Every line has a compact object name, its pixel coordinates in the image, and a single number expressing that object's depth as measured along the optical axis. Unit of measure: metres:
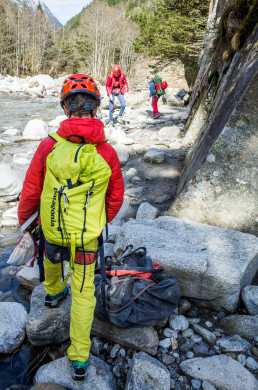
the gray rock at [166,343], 2.15
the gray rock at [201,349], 2.11
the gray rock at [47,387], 1.71
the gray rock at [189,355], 2.08
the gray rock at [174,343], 2.14
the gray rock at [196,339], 2.20
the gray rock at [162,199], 4.82
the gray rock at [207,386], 1.80
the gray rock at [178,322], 2.29
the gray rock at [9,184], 5.08
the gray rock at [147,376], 1.73
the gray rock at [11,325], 2.21
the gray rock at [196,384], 1.84
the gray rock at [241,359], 2.00
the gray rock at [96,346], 2.12
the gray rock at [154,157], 6.66
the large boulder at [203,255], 2.35
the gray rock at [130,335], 2.06
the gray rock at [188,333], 2.24
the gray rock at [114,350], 2.10
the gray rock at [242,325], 2.17
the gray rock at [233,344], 2.08
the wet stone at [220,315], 2.41
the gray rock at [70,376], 1.81
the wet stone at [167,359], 2.03
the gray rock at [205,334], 2.19
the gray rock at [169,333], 2.23
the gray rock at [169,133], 9.11
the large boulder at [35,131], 9.52
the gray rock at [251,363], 1.95
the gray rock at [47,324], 2.16
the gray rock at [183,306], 2.46
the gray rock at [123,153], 7.12
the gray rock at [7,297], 2.85
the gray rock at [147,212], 4.05
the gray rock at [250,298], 2.35
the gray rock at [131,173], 6.10
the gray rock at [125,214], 4.21
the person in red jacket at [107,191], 1.79
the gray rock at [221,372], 1.78
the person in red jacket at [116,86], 9.94
